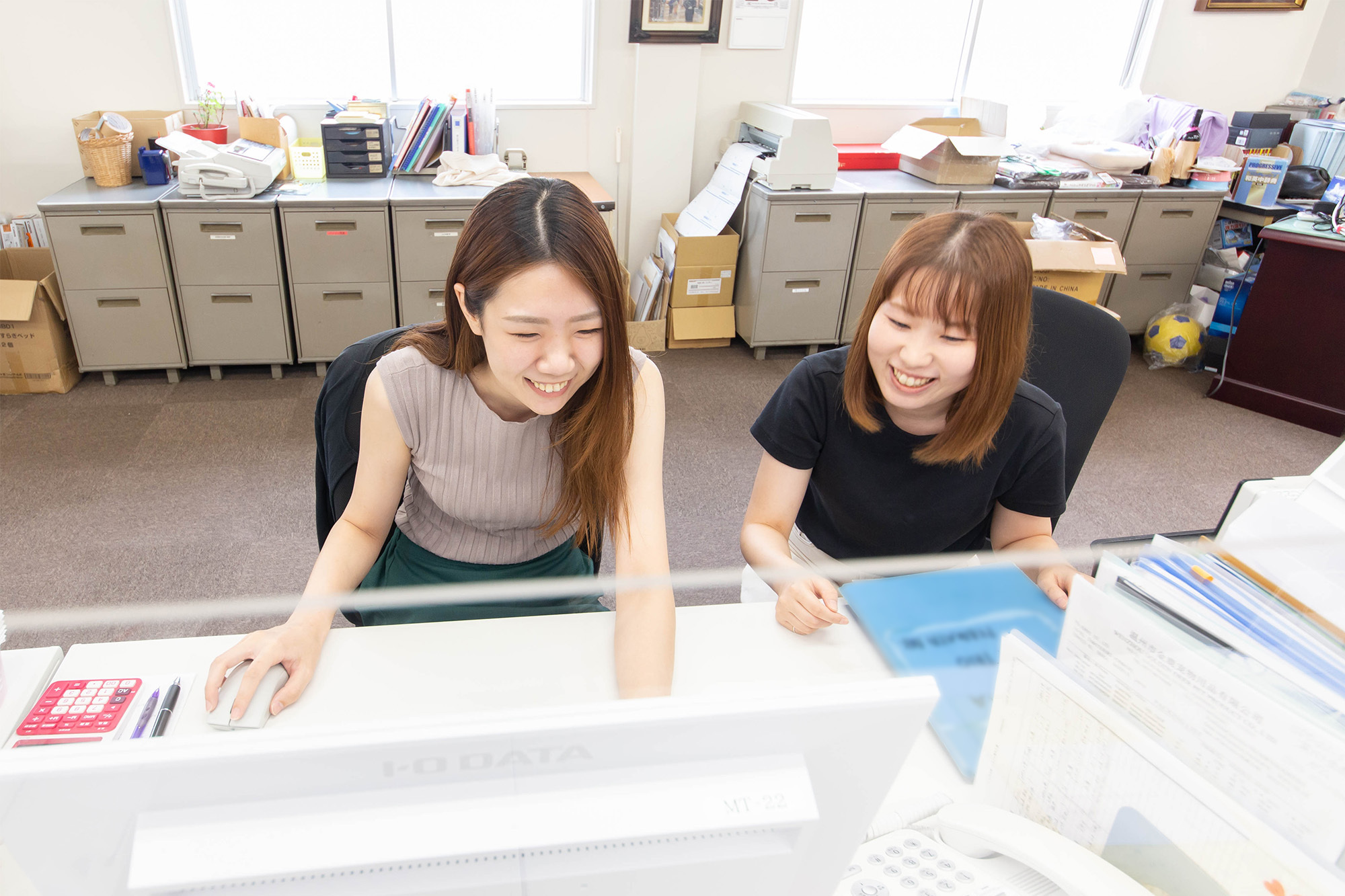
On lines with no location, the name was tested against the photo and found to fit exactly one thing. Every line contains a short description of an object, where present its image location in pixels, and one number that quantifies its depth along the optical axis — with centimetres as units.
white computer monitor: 41
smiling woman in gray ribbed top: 98
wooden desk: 314
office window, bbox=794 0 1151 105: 387
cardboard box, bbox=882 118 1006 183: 347
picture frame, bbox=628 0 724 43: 345
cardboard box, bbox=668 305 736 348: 368
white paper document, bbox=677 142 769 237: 351
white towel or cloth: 327
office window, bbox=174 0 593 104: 333
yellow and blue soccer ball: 376
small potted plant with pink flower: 319
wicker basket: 300
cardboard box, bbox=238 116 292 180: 320
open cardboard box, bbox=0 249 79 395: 290
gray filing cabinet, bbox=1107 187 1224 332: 373
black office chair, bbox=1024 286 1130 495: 147
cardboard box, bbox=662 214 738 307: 354
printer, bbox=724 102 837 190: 332
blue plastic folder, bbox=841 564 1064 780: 92
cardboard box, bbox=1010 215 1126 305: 312
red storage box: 376
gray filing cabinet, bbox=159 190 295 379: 298
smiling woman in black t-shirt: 114
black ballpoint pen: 85
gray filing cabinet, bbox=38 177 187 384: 289
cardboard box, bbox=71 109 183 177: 319
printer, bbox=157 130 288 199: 295
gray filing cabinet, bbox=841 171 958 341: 347
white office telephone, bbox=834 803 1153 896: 68
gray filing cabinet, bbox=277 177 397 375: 304
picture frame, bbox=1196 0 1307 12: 407
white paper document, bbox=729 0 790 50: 358
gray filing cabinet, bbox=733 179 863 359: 341
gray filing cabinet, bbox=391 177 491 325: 310
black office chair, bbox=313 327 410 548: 121
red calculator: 84
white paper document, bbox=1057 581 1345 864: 61
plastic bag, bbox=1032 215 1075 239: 327
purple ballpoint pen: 85
